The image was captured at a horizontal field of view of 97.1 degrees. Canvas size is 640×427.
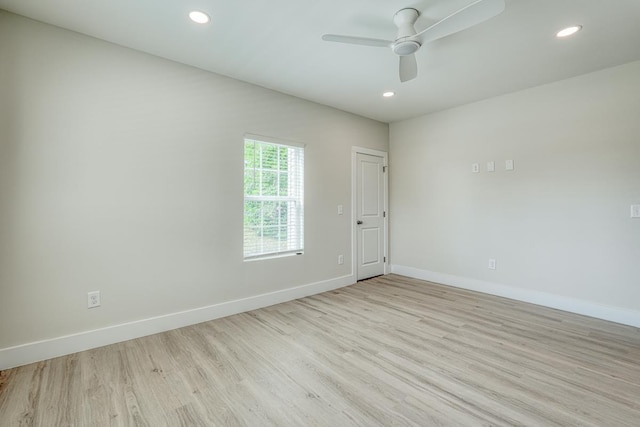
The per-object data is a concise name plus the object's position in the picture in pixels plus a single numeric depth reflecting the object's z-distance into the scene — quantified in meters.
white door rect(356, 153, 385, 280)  4.61
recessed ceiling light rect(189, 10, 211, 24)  2.15
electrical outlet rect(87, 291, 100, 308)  2.43
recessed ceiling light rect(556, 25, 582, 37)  2.31
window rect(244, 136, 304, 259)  3.41
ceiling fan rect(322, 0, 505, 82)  1.80
